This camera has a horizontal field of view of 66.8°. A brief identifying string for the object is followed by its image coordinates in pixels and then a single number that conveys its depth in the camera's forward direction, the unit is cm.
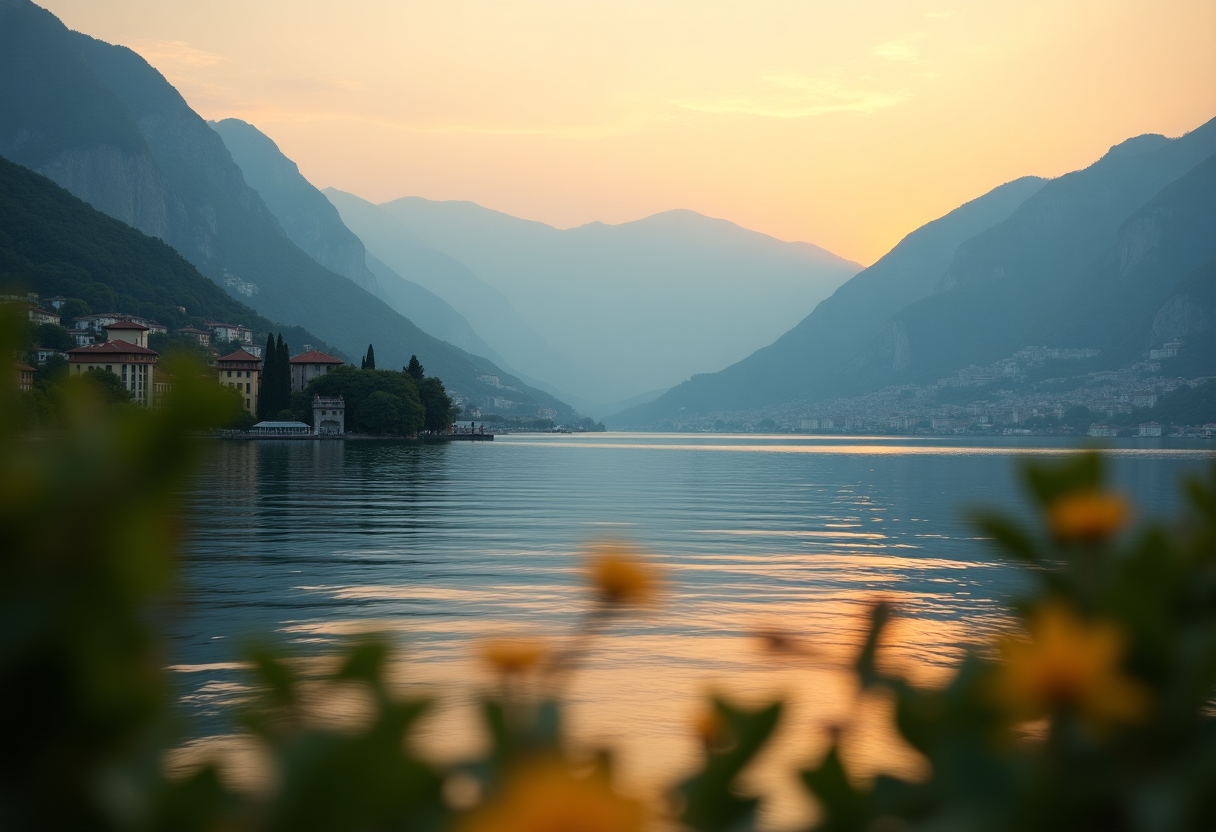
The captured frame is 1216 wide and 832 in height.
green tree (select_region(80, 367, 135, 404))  7960
